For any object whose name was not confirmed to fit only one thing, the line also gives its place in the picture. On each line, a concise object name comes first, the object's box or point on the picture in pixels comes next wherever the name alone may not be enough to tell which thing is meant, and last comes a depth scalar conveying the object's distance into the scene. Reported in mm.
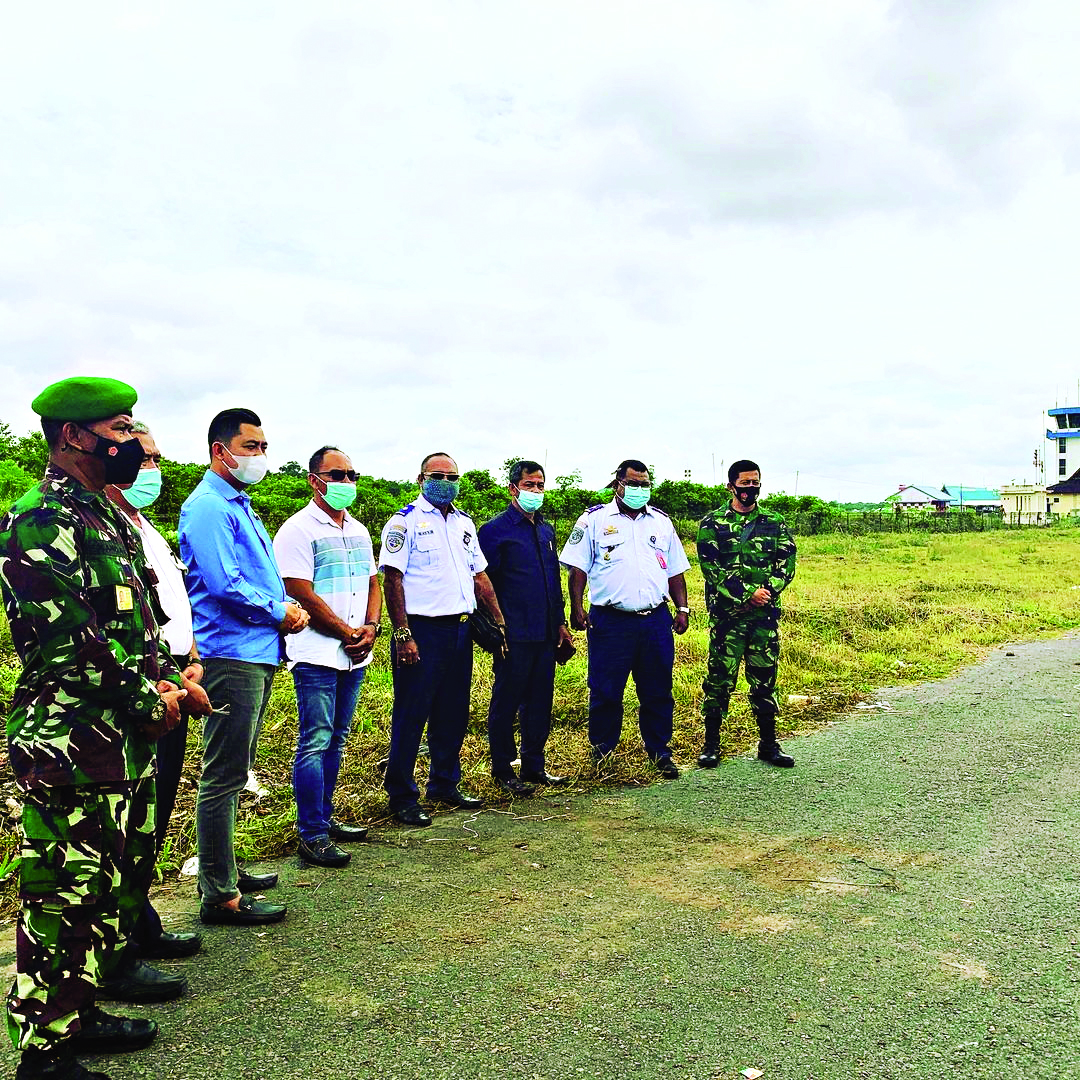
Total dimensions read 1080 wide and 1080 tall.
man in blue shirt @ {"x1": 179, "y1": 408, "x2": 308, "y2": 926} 3381
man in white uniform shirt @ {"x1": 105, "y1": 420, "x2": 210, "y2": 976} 3065
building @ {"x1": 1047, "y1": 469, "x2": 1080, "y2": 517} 77562
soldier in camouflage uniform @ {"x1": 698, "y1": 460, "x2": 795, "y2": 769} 5883
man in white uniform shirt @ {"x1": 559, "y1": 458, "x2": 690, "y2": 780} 5691
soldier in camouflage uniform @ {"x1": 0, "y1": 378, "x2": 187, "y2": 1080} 2346
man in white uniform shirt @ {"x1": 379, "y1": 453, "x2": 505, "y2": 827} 4707
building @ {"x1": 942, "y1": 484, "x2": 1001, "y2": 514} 85512
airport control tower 87125
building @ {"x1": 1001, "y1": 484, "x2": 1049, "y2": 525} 81000
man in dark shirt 5395
